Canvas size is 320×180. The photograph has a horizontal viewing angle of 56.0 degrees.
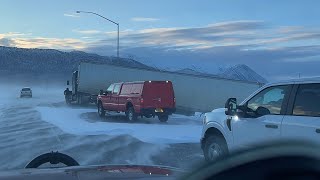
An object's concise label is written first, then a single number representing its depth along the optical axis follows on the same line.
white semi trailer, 19.26
